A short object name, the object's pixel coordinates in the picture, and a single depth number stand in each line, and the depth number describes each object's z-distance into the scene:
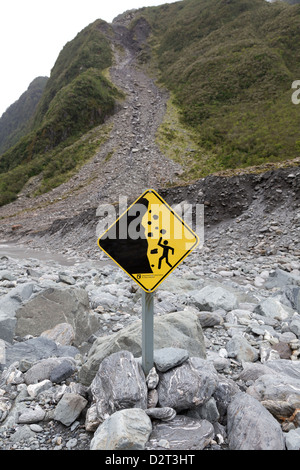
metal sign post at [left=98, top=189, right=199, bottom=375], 2.29
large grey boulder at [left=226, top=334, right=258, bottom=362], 3.84
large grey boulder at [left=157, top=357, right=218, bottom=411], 2.44
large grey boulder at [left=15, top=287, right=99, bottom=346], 4.49
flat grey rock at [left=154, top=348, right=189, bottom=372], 2.60
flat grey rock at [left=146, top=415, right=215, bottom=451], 2.14
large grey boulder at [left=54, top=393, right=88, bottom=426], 2.52
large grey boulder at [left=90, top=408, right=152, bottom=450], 2.05
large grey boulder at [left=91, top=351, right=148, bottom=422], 2.37
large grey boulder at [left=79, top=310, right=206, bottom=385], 3.09
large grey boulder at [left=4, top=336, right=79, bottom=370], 3.52
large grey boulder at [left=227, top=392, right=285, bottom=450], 2.10
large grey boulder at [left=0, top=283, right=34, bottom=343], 4.06
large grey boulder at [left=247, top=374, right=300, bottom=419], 2.48
